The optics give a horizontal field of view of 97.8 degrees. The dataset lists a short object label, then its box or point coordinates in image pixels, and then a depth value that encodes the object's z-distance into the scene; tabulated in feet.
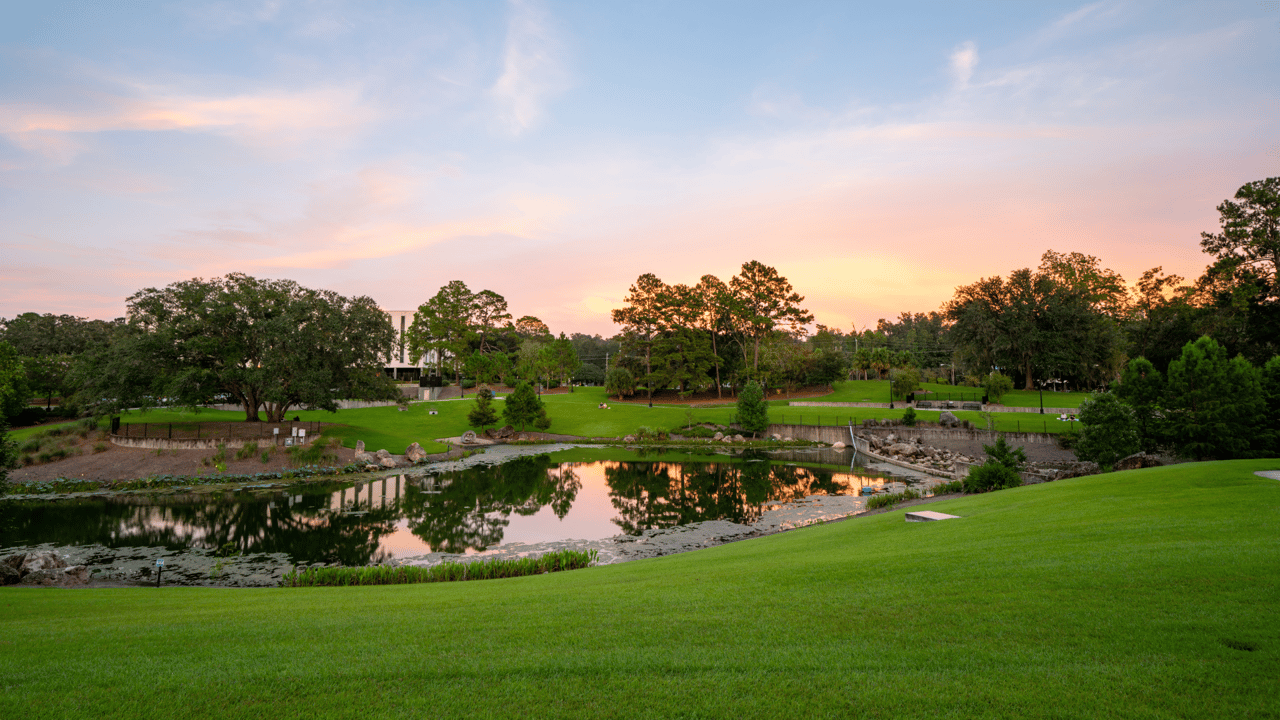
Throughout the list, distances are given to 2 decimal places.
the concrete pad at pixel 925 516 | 43.60
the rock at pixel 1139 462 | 65.82
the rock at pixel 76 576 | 44.39
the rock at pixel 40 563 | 43.68
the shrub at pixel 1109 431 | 69.92
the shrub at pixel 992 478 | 66.13
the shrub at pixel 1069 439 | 102.24
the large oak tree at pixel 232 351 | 101.19
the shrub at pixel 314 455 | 103.67
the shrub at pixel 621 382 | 216.13
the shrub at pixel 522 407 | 153.08
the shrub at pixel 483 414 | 152.05
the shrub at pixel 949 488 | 70.28
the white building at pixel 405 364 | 283.03
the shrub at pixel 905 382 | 191.01
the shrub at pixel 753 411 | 147.95
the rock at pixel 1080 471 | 71.67
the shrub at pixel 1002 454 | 69.00
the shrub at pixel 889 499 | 67.87
